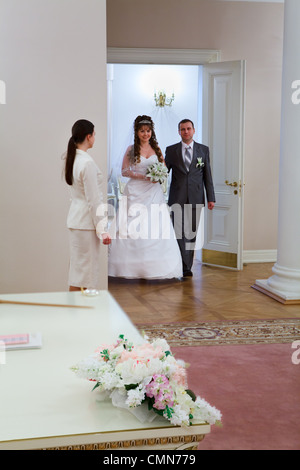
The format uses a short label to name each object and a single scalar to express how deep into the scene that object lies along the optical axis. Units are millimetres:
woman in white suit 4547
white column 6090
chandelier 10891
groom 7551
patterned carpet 4891
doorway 10758
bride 7102
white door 7871
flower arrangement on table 1595
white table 1547
